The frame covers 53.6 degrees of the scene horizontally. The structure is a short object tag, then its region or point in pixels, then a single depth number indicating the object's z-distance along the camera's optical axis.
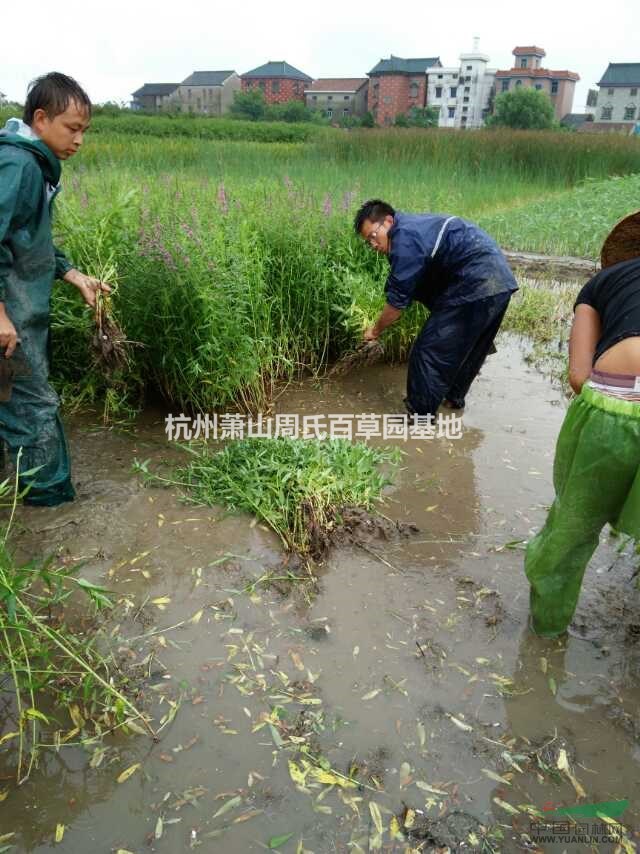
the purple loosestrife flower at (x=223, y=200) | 4.54
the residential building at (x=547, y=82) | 69.06
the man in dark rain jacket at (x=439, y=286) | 4.11
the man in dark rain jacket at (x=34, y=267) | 2.67
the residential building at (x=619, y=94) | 66.94
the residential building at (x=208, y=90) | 67.31
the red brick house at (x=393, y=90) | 65.69
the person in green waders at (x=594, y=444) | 1.98
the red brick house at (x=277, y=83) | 70.56
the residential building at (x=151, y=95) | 69.75
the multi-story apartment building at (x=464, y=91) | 70.56
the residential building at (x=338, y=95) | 70.06
